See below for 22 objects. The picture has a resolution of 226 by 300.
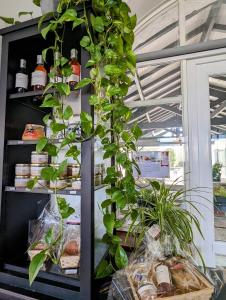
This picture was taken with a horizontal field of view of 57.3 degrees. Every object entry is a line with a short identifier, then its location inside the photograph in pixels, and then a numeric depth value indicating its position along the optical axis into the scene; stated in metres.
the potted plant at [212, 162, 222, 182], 1.54
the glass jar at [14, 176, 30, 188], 1.18
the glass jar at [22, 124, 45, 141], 1.22
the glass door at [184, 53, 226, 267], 1.51
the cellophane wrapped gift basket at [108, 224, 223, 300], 0.77
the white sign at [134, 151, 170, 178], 1.64
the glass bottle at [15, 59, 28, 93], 1.22
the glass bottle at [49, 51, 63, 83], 1.06
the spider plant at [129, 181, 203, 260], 0.96
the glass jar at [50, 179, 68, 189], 1.06
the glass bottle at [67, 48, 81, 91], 1.12
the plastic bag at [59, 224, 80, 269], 1.08
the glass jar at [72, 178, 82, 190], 1.04
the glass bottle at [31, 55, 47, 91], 1.24
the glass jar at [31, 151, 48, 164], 1.22
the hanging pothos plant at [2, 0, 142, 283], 0.96
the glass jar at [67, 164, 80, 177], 1.10
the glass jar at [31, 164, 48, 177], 1.20
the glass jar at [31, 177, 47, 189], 1.11
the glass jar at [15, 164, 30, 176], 1.20
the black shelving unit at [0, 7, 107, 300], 0.96
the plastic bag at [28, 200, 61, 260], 1.18
